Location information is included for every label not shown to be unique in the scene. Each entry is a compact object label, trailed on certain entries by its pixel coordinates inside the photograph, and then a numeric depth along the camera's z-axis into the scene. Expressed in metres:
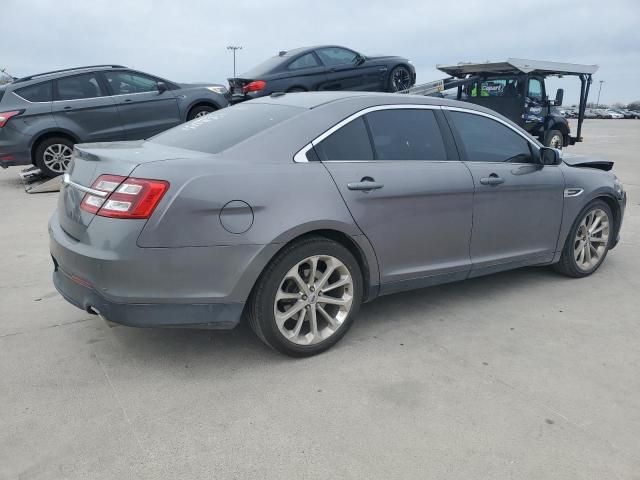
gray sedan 2.73
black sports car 10.68
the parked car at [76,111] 8.45
